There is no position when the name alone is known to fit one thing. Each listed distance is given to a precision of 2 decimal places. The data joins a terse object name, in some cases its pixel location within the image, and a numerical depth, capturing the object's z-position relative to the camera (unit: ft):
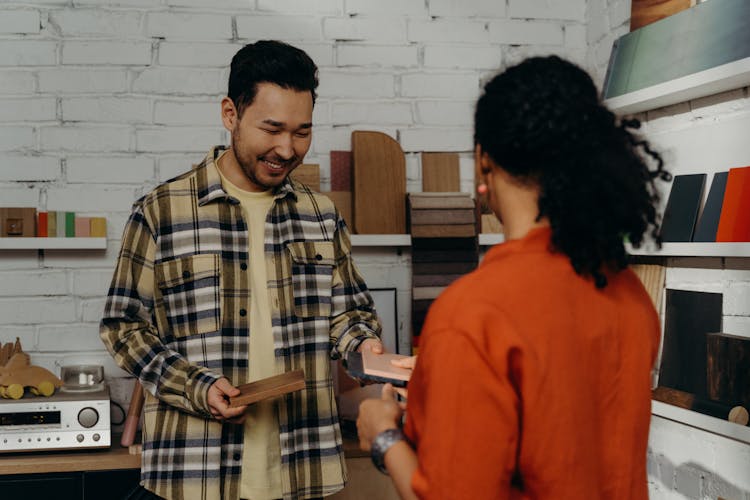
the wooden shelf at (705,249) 5.66
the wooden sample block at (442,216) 8.12
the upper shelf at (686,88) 5.81
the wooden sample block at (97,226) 7.90
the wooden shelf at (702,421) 5.66
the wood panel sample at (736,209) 5.83
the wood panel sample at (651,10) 6.84
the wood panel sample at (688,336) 6.39
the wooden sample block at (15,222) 7.77
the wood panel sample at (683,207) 6.45
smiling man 5.41
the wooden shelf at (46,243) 7.68
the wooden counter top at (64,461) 6.87
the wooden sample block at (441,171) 8.62
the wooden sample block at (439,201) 8.11
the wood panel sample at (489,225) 8.48
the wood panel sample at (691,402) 5.93
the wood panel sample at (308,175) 8.15
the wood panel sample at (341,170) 8.39
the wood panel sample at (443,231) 8.11
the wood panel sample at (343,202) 8.30
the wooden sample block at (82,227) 7.86
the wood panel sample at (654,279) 7.04
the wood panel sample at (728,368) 5.74
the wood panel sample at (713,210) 6.15
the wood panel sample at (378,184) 8.25
